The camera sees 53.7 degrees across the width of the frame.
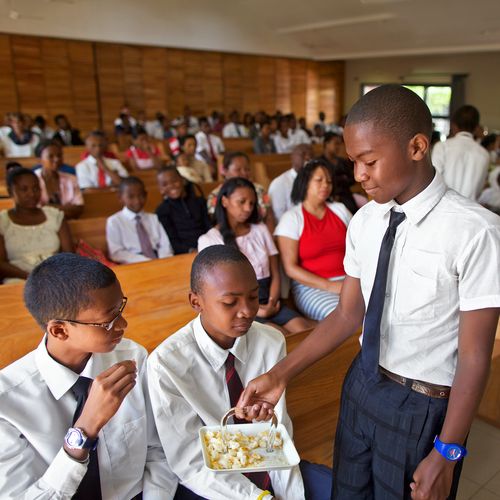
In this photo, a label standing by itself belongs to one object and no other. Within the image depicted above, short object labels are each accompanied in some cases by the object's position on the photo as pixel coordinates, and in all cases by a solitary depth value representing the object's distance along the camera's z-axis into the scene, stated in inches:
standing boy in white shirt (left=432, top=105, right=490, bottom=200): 154.3
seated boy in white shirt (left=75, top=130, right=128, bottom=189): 232.5
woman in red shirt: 114.9
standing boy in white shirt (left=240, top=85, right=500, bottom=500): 40.7
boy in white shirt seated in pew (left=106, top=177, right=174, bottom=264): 145.3
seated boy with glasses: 47.1
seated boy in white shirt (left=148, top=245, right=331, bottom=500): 56.4
